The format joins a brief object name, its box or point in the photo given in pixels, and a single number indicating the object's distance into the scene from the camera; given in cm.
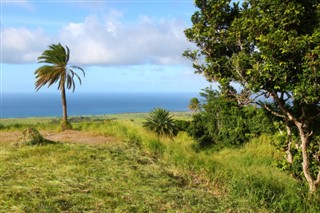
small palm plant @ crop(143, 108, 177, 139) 2461
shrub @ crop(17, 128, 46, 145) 1130
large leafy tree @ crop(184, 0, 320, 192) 584
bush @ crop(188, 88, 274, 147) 2224
